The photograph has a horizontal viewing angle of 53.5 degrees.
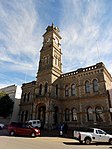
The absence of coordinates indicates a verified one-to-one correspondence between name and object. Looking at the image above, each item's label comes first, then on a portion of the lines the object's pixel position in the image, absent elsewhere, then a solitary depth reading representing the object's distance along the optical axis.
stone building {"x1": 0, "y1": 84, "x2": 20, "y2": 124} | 27.51
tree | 25.04
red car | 14.46
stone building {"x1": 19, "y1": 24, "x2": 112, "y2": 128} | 19.00
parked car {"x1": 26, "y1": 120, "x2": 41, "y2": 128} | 19.54
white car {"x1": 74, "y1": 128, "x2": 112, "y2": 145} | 11.61
